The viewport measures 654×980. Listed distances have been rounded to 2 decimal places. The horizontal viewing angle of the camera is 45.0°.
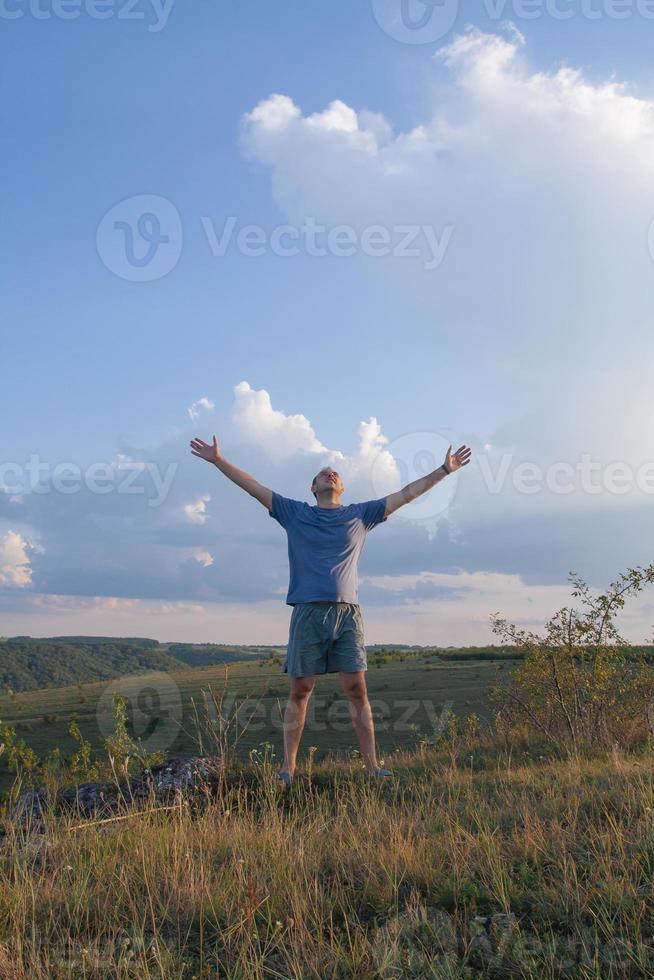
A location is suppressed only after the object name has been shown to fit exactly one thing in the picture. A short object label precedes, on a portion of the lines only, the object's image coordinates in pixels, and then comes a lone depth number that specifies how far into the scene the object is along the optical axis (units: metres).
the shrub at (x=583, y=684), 8.98
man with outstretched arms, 6.20
